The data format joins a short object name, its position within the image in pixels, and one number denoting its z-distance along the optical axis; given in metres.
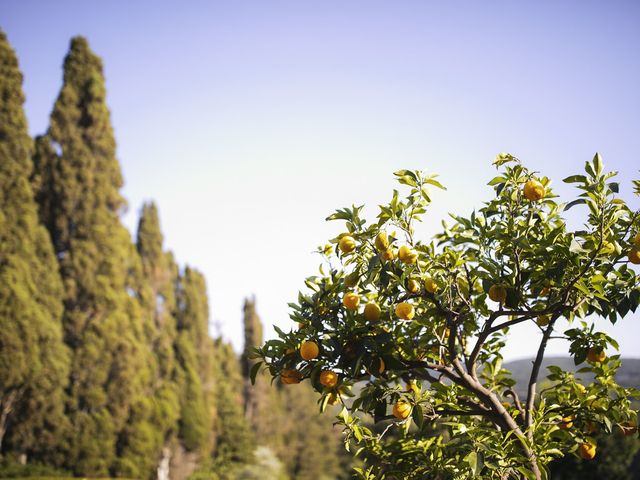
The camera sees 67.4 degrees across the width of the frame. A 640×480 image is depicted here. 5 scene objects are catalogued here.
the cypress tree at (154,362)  13.48
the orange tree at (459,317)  1.92
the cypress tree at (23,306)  10.62
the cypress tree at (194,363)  17.17
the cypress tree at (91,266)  12.22
